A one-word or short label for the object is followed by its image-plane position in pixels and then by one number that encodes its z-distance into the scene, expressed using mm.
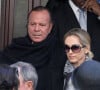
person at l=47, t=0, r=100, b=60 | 7365
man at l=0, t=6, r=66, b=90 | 6886
